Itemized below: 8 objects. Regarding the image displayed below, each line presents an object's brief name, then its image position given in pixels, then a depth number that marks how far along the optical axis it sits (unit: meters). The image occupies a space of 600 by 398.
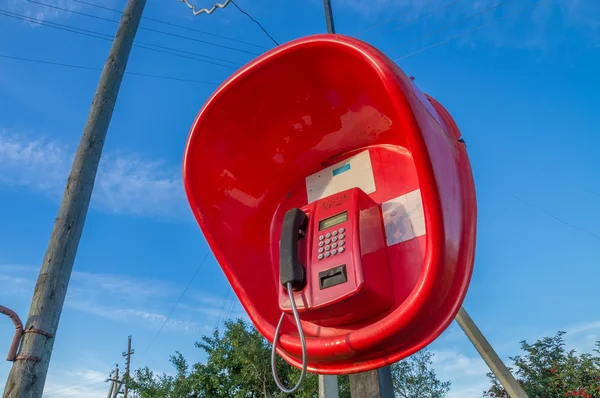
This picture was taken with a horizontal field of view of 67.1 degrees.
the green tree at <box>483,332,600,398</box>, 5.39
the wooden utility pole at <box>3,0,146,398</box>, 1.93
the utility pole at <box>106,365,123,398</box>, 16.23
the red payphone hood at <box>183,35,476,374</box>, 1.19
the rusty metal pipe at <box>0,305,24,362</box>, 1.93
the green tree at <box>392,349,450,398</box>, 9.73
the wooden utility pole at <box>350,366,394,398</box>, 1.34
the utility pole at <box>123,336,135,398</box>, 20.16
